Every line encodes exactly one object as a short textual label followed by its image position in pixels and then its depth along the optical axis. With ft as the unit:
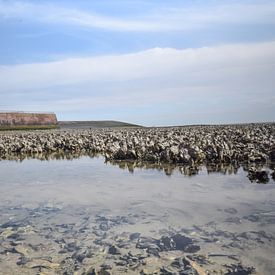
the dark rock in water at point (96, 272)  7.95
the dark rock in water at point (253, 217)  11.16
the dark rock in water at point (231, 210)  12.17
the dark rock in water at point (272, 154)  23.67
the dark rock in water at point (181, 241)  9.22
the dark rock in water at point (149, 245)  9.03
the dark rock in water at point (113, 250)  9.05
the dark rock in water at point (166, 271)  7.80
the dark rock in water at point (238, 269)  7.60
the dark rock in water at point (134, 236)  10.05
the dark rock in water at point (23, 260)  8.61
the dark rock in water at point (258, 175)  17.60
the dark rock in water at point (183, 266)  7.75
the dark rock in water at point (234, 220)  11.14
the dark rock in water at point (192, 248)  8.89
